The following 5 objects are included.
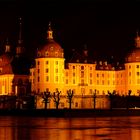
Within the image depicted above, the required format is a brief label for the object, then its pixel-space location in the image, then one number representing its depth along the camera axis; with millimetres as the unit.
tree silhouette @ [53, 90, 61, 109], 99906
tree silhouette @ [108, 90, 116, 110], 103138
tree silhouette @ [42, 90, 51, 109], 99750
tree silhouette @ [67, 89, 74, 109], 100338
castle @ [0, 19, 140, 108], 117188
